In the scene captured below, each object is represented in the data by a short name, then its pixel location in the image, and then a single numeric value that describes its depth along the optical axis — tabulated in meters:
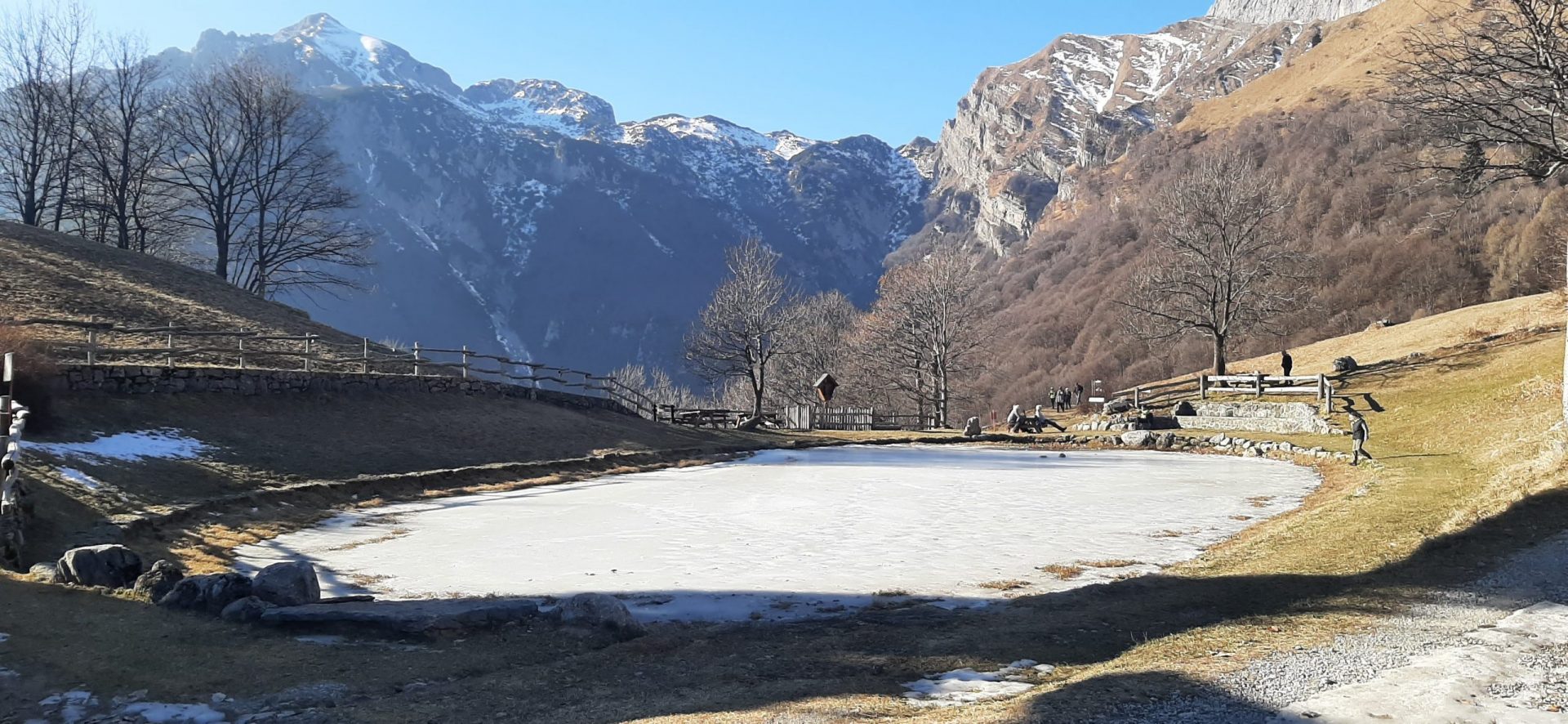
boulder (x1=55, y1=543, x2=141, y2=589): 9.54
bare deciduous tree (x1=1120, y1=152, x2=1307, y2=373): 44.00
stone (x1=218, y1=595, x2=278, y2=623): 8.84
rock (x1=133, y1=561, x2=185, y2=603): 9.41
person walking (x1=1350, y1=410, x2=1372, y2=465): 20.72
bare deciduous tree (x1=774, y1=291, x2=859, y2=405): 74.00
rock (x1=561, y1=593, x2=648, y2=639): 8.69
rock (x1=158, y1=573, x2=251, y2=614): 9.15
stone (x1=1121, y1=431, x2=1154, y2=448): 33.73
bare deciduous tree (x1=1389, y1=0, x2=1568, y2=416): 15.40
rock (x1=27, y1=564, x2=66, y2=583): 9.58
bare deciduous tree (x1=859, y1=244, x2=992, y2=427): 52.72
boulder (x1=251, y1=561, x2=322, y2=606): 9.34
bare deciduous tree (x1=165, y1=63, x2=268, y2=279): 48.81
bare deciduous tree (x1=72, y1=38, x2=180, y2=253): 46.56
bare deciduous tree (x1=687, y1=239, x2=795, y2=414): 51.31
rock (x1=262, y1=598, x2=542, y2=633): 8.61
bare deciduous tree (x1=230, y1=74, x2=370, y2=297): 49.19
